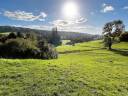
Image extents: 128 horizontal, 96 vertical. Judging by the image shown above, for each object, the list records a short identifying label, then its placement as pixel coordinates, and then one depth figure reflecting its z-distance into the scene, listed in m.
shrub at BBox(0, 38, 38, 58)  12.18
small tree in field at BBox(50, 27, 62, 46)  54.88
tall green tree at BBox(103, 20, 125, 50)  31.43
